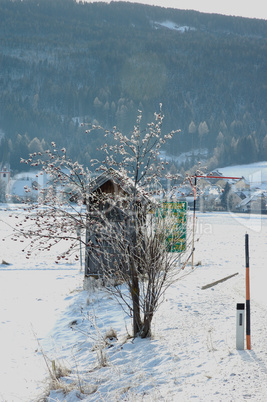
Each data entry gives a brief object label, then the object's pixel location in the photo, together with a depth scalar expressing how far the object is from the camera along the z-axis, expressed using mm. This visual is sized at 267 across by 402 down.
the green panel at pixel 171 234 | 13227
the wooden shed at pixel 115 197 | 13732
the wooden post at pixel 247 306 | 11389
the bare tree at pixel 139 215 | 13016
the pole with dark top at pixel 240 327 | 11523
